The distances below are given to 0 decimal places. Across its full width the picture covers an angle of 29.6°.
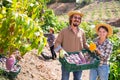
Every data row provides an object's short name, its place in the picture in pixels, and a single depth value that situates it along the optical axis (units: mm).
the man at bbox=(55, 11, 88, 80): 3390
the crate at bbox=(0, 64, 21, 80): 3880
